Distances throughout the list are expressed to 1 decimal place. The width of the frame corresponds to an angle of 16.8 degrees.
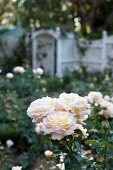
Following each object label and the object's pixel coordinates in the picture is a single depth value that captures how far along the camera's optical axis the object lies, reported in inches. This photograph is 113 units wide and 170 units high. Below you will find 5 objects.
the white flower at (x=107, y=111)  84.7
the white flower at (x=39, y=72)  160.0
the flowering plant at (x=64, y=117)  50.6
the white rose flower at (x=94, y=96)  91.8
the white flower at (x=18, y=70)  168.6
